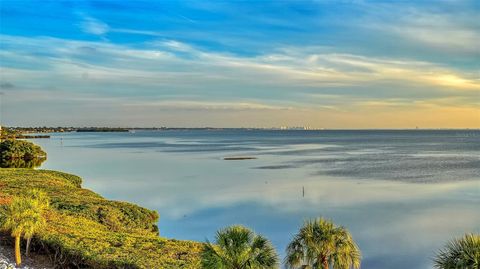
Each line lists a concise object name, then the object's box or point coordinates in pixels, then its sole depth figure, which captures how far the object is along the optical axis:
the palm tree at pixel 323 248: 18.95
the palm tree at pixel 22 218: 22.67
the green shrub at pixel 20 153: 118.62
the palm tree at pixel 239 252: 16.12
